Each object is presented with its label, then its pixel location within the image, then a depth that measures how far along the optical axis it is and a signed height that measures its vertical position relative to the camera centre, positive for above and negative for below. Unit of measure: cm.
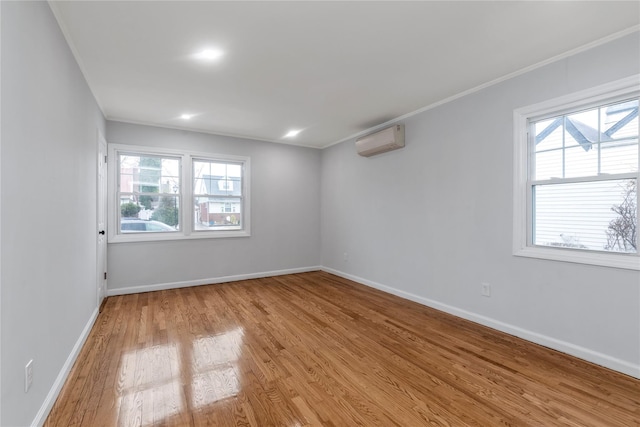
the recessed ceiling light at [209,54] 244 +134
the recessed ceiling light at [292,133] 481 +133
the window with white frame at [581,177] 225 +29
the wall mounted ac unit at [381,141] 400 +102
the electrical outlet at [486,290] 306 -84
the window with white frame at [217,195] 486 +26
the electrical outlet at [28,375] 147 -86
